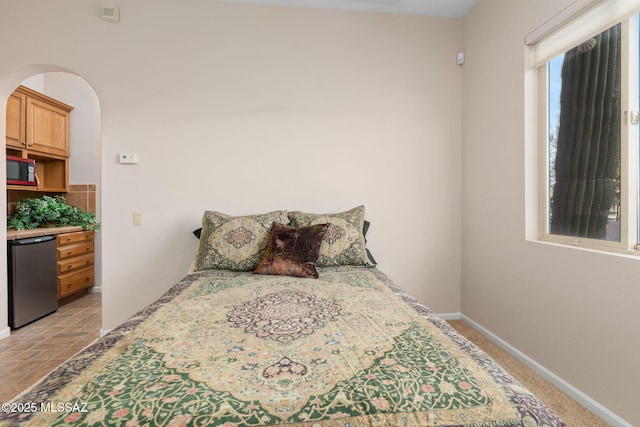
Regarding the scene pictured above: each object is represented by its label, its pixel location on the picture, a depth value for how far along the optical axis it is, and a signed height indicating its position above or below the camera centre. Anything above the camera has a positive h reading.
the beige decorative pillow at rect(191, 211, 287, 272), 2.21 -0.21
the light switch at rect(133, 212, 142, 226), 2.67 -0.05
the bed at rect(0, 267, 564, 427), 0.73 -0.44
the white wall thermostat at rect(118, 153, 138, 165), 2.62 +0.45
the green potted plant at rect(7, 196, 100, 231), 3.38 -0.03
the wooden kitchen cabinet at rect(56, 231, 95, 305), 3.45 -0.60
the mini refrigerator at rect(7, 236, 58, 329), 2.77 -0.62
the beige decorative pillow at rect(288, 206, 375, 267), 2.31 -0.19
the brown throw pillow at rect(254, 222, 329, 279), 2.07 -0.26
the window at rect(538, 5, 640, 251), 1.64 +0.41
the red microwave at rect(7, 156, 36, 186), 3.13 +0.42
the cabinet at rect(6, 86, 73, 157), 3.21 +0.98
